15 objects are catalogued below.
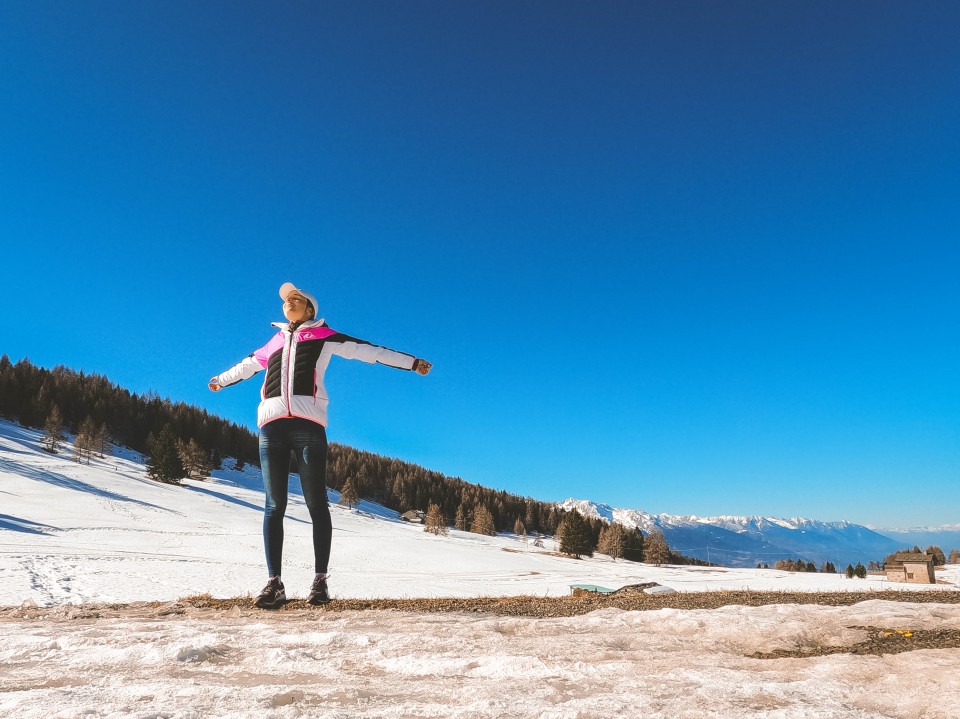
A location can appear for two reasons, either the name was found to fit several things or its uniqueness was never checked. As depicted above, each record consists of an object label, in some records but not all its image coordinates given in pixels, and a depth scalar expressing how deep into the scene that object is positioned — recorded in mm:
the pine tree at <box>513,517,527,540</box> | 111750
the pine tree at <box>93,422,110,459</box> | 78688
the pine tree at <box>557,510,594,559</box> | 79250
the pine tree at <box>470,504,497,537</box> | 99875
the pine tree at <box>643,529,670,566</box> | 75600
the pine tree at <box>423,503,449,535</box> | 80438
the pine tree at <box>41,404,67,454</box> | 76094
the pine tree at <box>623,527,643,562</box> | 89744
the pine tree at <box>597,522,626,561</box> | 85000
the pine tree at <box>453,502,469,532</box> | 106062
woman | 5391
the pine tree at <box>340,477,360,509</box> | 92625
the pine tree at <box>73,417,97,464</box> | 73962
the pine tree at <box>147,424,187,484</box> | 70750
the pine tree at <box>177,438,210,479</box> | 86562
